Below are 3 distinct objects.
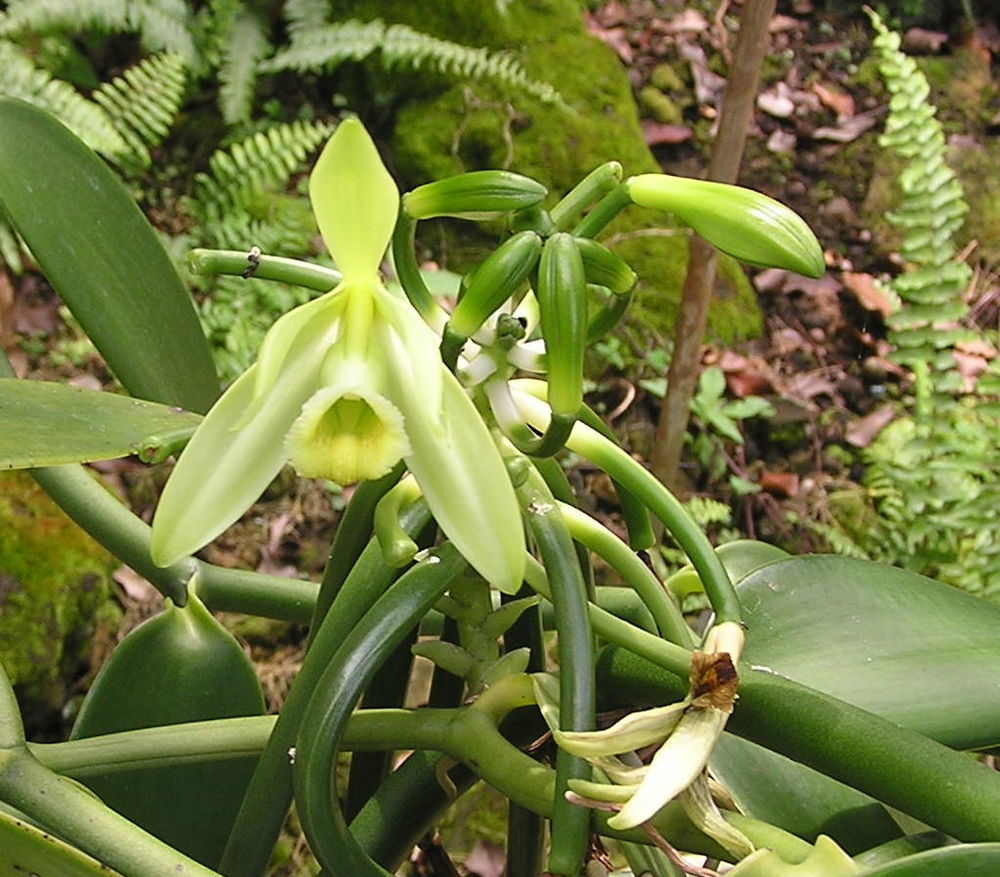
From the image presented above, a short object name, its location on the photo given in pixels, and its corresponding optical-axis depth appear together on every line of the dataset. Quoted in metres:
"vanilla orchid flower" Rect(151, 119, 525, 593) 0.36
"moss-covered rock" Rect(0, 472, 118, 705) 1.24
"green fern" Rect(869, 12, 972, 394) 1.57
